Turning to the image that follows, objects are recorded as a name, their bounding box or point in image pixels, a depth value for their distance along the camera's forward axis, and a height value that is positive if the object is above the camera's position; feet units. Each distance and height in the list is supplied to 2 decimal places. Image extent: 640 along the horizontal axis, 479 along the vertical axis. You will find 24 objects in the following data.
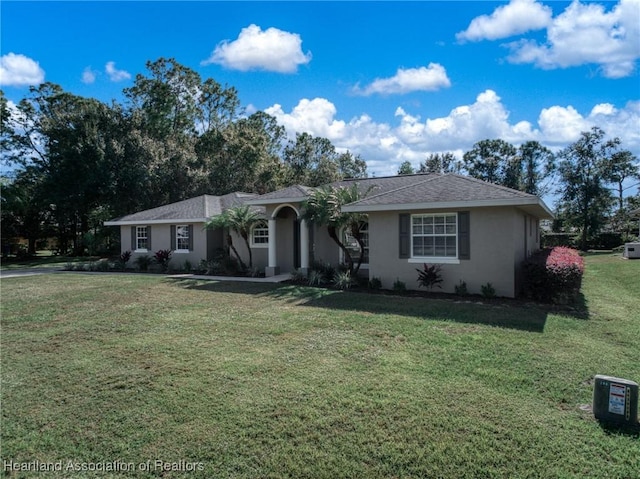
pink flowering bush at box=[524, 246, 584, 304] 32.24 -3.41
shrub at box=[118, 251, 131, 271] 67.97 -2.63
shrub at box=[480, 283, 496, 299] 35.47 -4.70
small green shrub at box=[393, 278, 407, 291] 39.81 -4.63
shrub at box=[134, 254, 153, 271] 65.16 -3.15
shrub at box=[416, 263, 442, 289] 37.60 -3.46
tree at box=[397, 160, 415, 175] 169.01 +31.01
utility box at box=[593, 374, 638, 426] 13.60 -5.69
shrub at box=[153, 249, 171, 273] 63.41 -2.57
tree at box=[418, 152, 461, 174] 162.78 +31.74
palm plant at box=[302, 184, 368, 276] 43.04 +3.08
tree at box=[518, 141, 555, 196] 139.13 +26.47
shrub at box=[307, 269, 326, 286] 45.09 -4.35
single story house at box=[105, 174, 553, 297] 35.42 +0.86
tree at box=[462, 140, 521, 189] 140.46 +27.64
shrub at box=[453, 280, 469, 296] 36.83 -4.67
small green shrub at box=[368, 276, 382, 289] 41.24 -4.46
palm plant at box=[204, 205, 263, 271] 52.54 +2.93
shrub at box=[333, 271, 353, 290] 42.61 -4.46
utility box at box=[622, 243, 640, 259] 75.25 -2.47
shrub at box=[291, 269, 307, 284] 47.64 -4.27
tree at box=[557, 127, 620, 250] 110.22 +15.36
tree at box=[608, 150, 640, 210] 110.32 +20.39
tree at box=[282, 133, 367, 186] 135.95 +30.38
